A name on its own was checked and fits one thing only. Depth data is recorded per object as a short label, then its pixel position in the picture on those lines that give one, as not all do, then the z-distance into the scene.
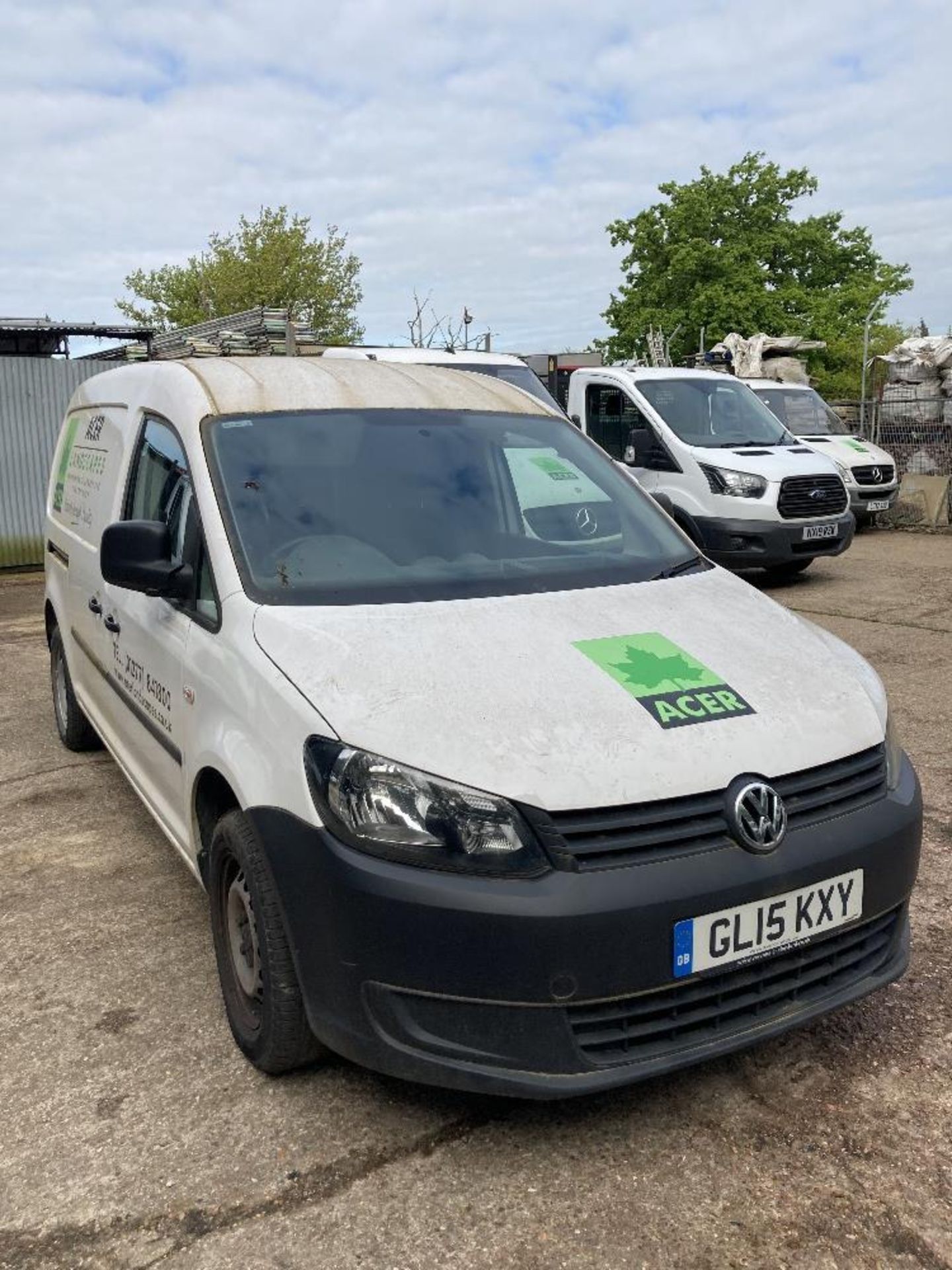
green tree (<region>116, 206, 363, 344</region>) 41.25
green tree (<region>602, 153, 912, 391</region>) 47.47
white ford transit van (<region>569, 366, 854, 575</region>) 10.34
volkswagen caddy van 2.24
